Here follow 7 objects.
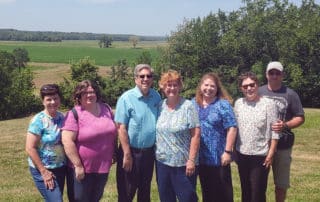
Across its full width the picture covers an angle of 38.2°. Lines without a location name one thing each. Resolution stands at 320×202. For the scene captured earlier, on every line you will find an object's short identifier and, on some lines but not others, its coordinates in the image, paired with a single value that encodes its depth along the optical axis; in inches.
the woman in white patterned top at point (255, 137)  215.0
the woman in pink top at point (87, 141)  198.2
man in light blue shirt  212.2
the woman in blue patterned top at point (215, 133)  210.1
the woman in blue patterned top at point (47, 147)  194.9
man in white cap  230.2
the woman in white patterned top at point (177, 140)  204.5
